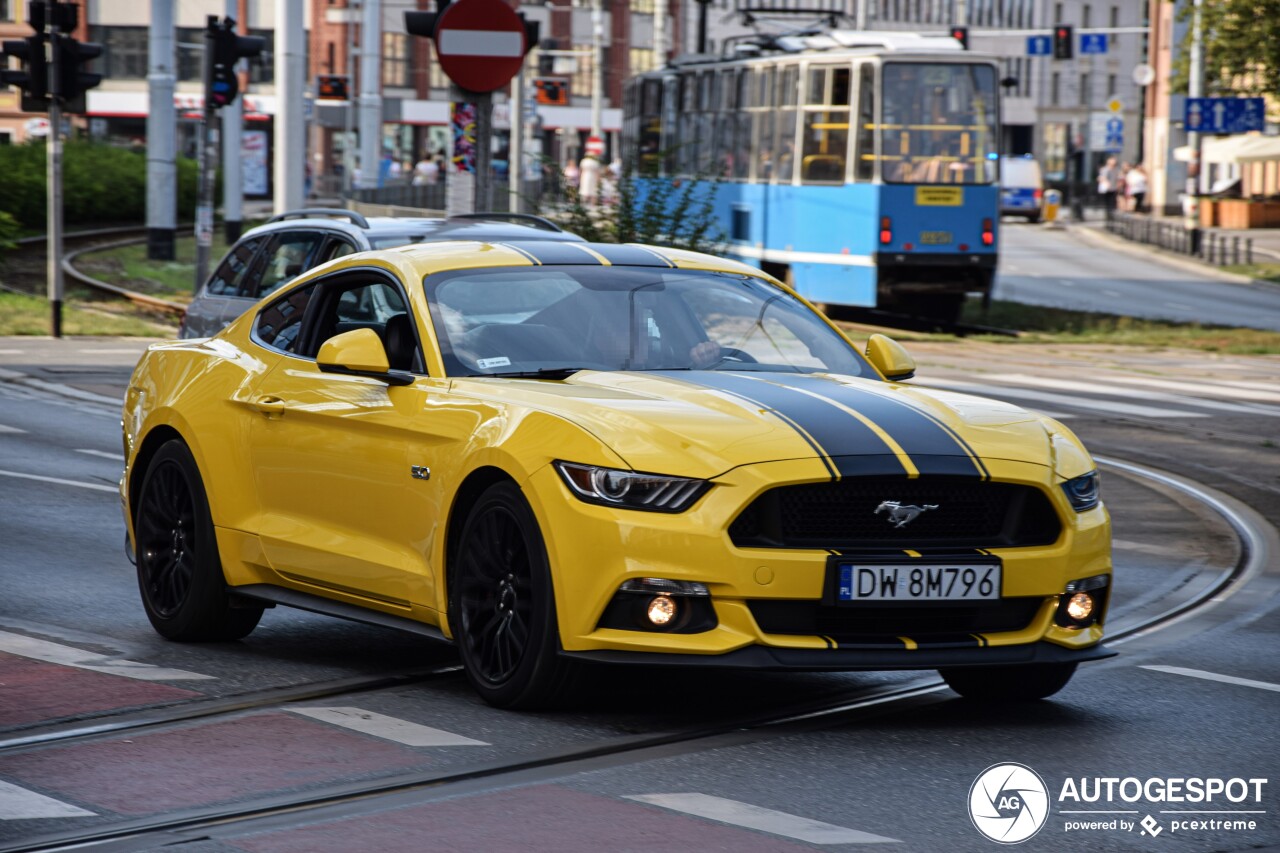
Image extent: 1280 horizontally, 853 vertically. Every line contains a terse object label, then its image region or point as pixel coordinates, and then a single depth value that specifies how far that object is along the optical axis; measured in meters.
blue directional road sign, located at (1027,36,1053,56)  73.38
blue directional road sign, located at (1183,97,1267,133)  51.91
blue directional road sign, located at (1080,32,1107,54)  72.81
